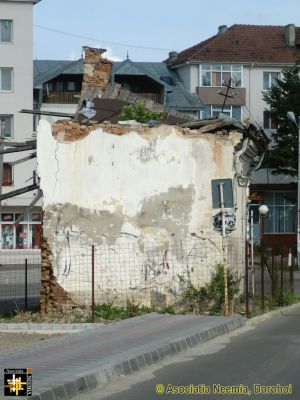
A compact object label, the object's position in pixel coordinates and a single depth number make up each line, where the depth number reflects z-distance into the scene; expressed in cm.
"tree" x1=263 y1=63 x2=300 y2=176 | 5816
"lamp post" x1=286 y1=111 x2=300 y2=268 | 4408
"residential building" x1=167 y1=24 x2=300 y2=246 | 6444
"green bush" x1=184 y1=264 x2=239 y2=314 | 1794
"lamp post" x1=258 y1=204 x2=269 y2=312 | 1947
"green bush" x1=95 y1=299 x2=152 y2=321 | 1748
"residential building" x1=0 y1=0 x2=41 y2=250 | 5753
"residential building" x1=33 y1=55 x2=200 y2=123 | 6115
